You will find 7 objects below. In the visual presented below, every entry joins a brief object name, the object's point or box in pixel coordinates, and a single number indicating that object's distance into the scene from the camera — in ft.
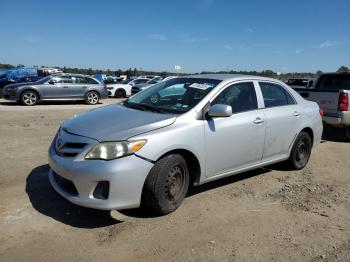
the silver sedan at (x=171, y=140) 11.92
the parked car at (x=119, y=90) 75.41
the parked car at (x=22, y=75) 74.28
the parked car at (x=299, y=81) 75.36
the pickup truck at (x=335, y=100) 28.27
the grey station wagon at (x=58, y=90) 52.31
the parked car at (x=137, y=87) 76.97
